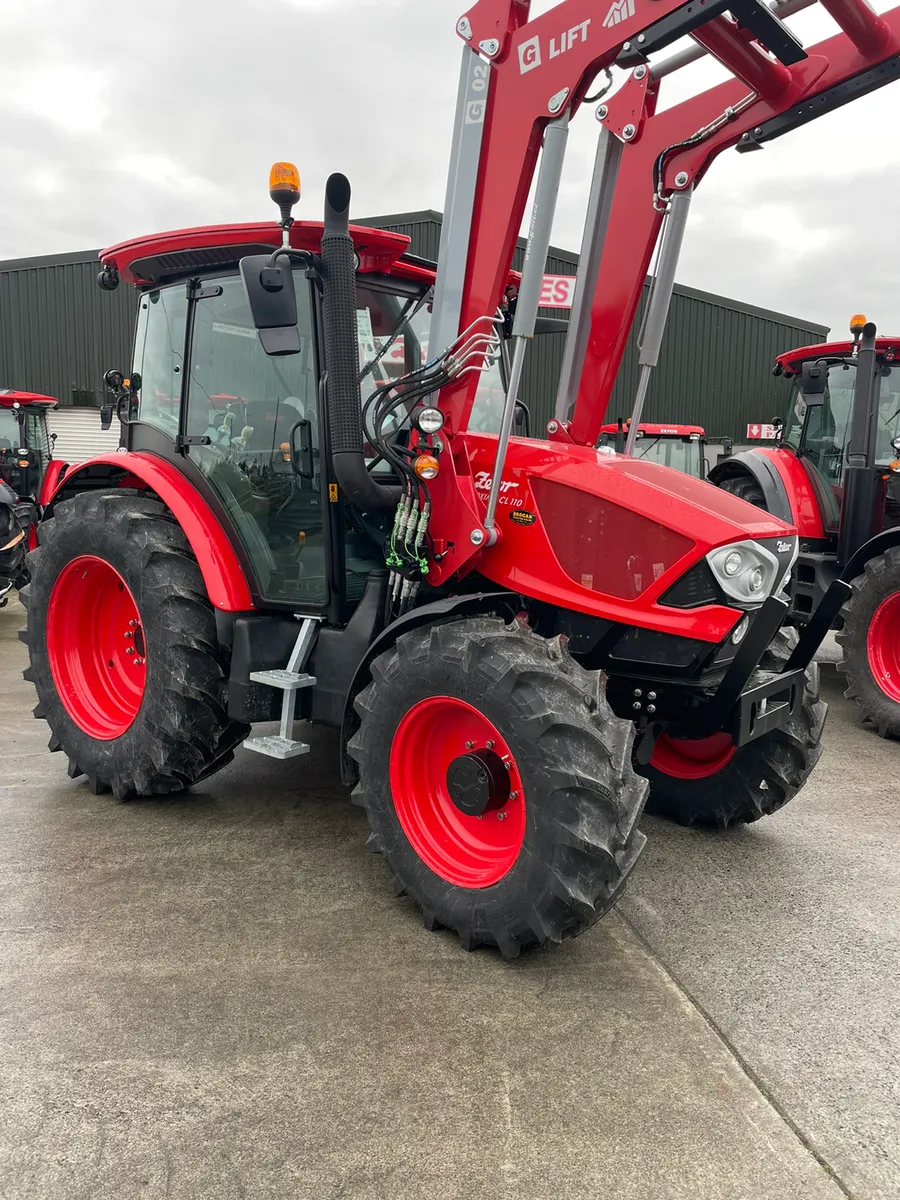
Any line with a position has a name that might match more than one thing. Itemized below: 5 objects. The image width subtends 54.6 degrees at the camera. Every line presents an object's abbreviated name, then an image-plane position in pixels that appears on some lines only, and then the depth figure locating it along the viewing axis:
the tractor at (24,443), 10.60
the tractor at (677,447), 10.80
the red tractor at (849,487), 5.61
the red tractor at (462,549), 2.59
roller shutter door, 18.08
